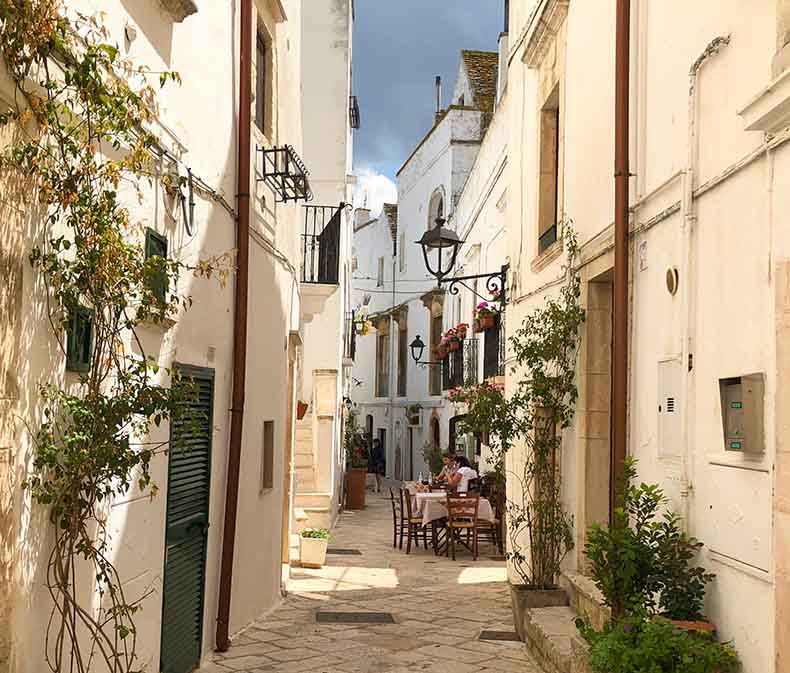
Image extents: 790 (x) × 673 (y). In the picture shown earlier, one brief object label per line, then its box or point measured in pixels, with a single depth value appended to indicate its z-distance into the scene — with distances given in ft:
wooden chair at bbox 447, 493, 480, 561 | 48.22
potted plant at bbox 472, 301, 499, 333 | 51.88
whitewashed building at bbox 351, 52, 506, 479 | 72.69
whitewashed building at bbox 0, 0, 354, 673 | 13.10
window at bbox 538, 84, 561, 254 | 34.71
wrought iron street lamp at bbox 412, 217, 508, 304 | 37.81
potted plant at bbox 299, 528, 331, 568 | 43.01
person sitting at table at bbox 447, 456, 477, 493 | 53.57
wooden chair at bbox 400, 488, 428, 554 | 50.47
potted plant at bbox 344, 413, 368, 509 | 78.18
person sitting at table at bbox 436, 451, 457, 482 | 58.08
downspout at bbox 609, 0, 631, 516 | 22.49
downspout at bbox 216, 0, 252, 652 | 25.67
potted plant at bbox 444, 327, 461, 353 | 68.90
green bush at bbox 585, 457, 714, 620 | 17.89
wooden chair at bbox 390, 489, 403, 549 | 51.40
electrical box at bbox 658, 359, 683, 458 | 19.49
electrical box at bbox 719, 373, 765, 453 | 15.35
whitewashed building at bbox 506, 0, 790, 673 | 15.08
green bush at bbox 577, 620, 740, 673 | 15.92
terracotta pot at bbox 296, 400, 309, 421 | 55.88
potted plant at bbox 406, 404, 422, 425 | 106.32
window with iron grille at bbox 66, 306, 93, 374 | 14.57
